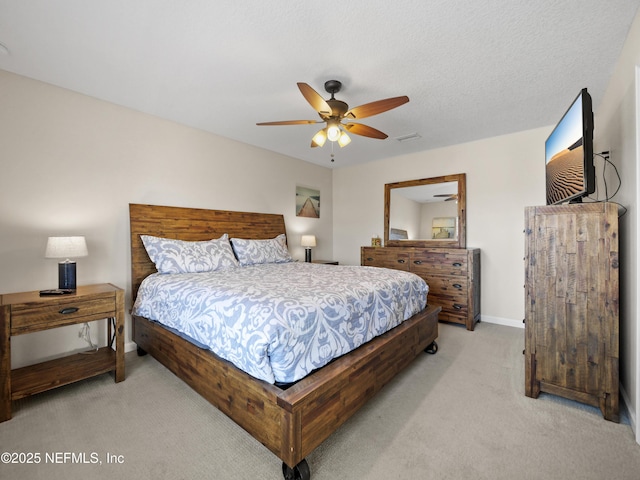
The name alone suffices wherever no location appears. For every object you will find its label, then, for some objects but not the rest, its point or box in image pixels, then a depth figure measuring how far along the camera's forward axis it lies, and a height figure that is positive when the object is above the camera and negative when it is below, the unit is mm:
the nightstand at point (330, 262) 4865 -427
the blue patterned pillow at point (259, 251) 3518 -183
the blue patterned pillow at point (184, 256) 2895 -196
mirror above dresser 3715 -102
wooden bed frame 1391 -879
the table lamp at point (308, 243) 4789 -97
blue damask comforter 1507 -488
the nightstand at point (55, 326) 1882 -647
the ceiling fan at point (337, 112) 2158 +1029
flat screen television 1879 +615
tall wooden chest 1831 -443
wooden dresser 3658 -526
